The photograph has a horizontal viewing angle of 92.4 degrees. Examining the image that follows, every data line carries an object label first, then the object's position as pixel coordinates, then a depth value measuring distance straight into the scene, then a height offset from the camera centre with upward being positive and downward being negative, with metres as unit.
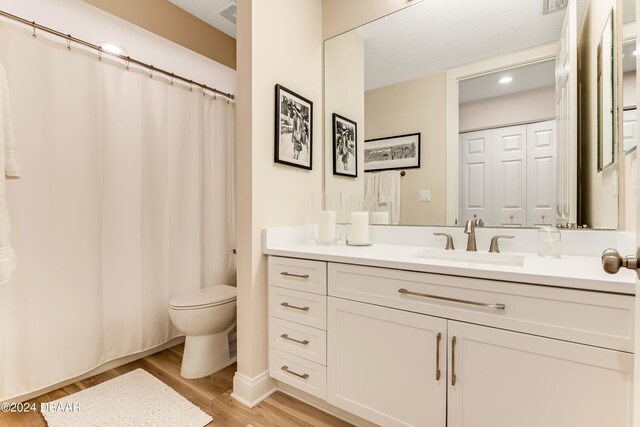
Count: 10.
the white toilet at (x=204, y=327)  1.85 -0.72
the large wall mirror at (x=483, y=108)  1.37 +0.54
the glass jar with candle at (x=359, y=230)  1.73 -0.10
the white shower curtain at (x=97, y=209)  1.60 +0.02
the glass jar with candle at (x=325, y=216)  1.79 -0.02
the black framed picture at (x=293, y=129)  1.76 +0.51
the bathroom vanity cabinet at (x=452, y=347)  0.89 -0.49
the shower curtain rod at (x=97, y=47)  1.58 +1.00
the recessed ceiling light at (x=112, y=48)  1.92 +1.05
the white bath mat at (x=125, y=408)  1.46 -1.00
